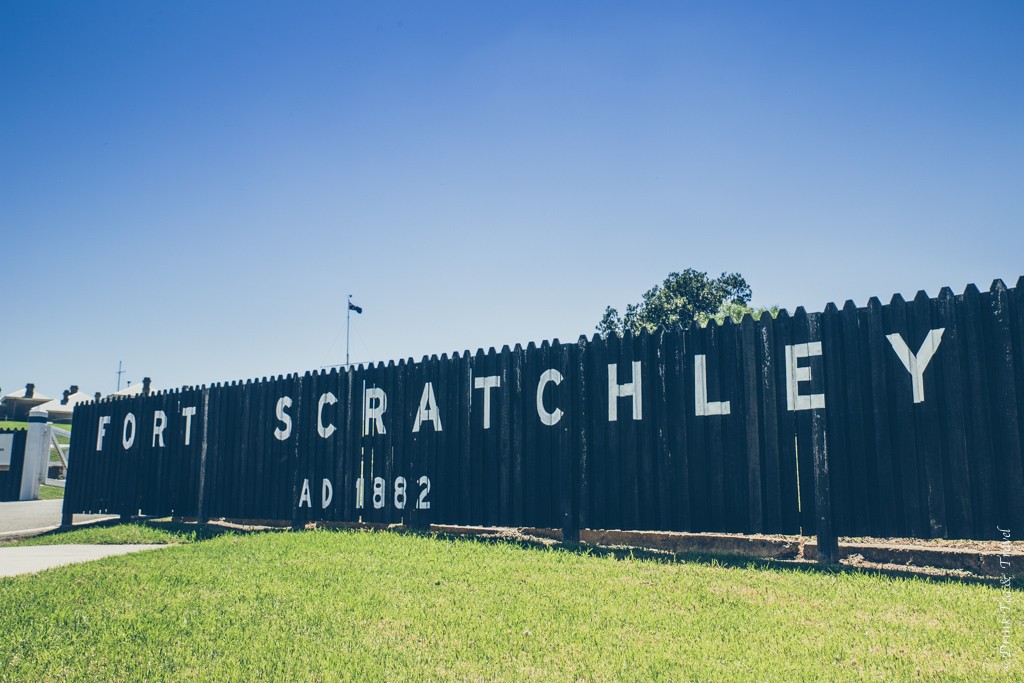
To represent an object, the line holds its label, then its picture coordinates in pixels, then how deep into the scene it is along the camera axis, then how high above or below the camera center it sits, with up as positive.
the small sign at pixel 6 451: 19.22 -0.07
